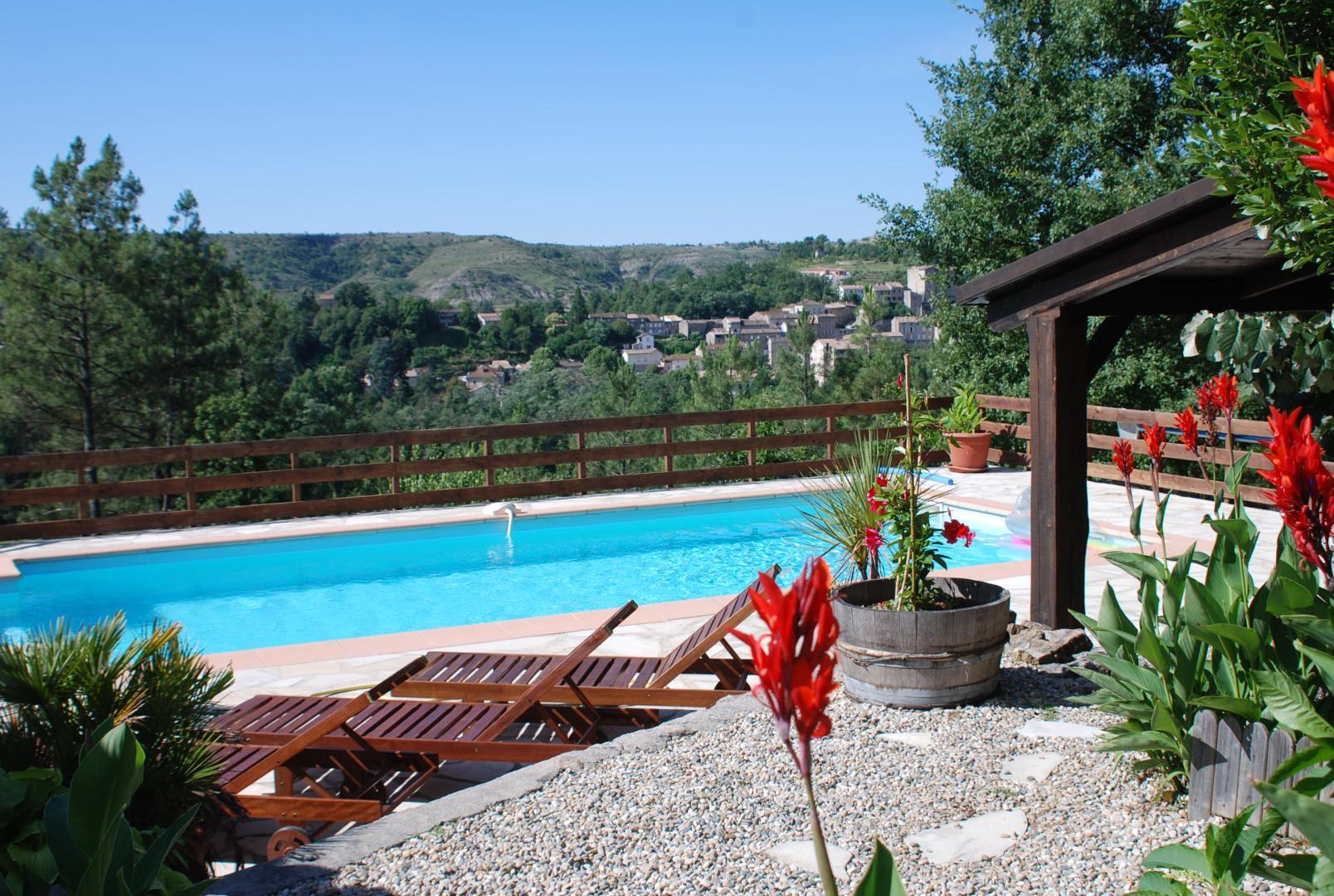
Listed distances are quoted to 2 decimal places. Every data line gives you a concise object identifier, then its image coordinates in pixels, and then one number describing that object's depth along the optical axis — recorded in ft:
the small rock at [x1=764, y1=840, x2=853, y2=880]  8.59
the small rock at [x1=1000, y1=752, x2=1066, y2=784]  10.36
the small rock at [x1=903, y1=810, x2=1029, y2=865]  8.72
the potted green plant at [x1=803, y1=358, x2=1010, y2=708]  12.60
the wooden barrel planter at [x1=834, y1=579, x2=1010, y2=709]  12.54
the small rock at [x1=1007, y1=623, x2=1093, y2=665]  14.69
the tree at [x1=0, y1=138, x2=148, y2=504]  49.14
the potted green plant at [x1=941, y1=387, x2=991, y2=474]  39.06
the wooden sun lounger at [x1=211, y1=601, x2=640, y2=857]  11.06
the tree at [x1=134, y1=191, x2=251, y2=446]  53.31
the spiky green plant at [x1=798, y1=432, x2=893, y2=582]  15.90
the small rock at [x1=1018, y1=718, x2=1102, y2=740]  11.51
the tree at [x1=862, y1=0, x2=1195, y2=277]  43.11
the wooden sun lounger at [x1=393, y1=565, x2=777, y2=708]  13.64
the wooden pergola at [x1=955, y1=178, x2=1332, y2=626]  14.61
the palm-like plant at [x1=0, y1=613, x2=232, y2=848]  7.73
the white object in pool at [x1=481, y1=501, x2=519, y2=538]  34.12
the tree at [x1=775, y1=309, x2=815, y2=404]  72.33
